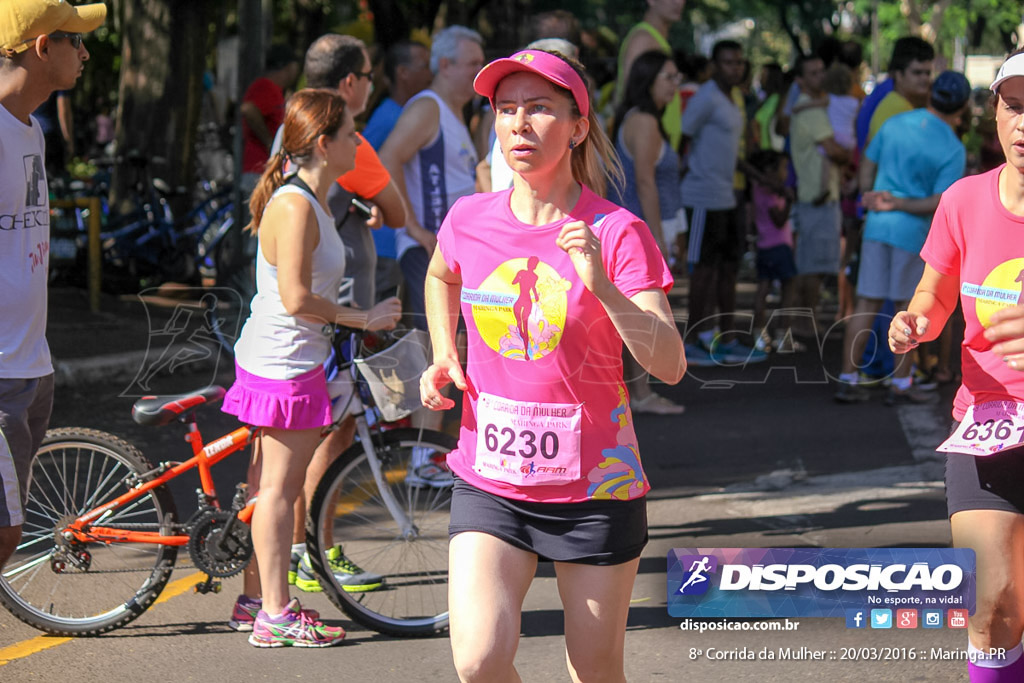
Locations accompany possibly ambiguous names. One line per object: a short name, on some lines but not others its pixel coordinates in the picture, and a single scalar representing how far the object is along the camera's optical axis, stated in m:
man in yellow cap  7.66
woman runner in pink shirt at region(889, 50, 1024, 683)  7.04
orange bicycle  9.86
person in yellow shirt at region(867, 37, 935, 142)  18.05
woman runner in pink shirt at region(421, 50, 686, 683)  6.46
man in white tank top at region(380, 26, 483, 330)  13.78
